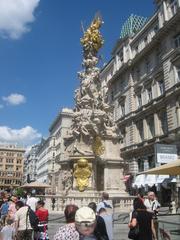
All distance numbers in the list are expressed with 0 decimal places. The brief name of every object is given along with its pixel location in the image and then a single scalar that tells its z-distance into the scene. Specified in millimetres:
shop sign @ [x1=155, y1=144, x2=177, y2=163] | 16498
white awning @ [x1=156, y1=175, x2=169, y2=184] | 20989
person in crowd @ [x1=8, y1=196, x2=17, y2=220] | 6081
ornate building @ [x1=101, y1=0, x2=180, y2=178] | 27601
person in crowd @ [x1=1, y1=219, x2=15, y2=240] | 5147
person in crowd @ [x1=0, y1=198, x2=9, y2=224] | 8910
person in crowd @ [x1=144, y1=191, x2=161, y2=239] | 8429
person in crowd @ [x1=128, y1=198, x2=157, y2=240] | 5384
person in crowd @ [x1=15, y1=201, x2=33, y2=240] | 6187
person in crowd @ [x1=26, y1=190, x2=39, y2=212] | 10201
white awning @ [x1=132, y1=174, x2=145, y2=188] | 23853
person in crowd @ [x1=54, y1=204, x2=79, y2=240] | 3159
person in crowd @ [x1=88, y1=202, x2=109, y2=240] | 3942
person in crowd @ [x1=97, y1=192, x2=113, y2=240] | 5710
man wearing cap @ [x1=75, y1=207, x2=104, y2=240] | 2920
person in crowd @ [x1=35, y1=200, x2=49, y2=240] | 7296
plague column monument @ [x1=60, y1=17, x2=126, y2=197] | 16510
